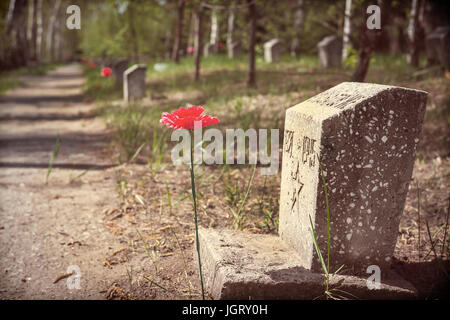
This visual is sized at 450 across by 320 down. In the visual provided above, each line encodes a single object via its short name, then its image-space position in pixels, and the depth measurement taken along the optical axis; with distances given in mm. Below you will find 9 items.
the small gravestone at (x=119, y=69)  11969
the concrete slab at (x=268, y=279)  2100
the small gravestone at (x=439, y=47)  8203
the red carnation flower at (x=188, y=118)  1950
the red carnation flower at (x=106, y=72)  9270
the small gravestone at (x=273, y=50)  14469
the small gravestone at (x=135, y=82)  9211
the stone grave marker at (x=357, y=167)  2129
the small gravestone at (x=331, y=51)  11602
